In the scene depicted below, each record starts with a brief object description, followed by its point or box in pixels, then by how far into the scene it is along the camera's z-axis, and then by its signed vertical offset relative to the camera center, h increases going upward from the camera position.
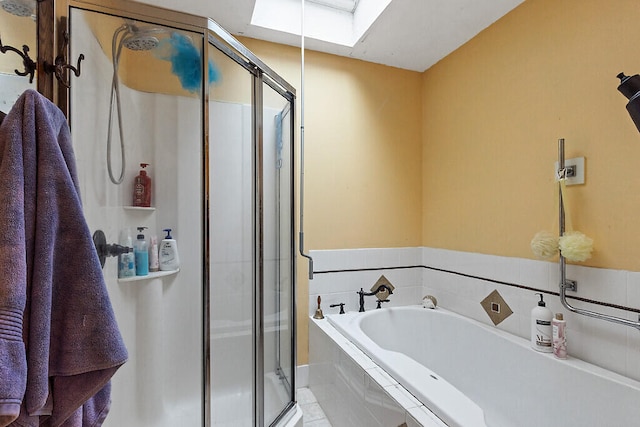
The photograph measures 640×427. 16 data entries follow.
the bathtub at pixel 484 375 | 1.12 -0.71
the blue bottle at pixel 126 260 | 1.24 -0.18
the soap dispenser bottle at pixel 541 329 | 1.41 -0.52
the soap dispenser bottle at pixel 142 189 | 1.27 +0.10
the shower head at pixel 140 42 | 1.11 +0.62
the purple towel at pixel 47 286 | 0.61 -0.15
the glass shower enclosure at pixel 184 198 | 1.10 +0.07
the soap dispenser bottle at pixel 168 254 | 1.38 -0.17
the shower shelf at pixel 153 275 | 1.31 -0.26
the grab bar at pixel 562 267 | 1.35 -0.23
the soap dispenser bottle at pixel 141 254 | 1.30 -0.16
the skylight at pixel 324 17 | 1.88 +1.21
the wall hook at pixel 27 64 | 0.85 +0.40
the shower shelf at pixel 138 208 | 1.24 +0.03
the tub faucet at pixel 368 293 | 2.10 -0.53
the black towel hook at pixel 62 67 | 0.87 +0.41
